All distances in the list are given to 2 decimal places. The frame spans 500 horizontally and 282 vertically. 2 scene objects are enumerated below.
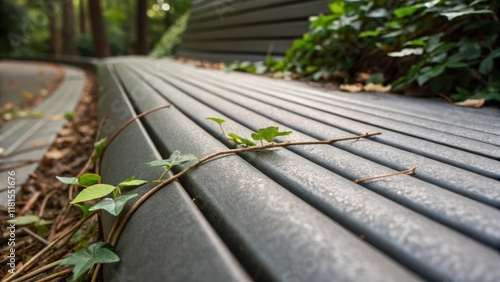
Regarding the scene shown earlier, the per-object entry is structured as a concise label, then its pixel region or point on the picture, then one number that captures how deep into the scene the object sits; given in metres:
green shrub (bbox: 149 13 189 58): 7.44
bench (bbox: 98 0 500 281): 0.38
